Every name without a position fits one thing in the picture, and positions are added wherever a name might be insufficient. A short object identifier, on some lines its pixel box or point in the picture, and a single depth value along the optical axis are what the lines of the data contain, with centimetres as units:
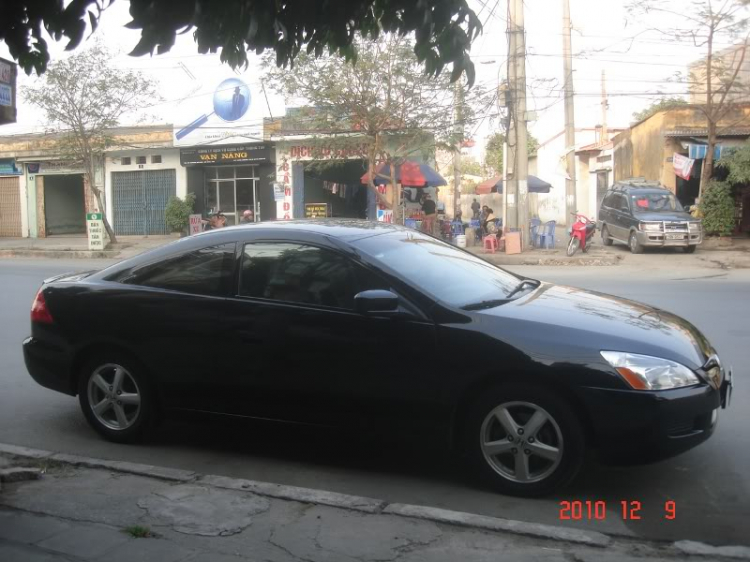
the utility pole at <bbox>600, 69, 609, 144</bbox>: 3905
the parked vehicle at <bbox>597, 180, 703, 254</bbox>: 2128
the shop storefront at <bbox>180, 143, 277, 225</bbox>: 2966
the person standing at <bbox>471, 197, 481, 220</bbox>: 3328
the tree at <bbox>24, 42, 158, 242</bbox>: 2462
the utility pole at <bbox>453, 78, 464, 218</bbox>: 2269
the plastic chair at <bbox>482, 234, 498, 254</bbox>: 2255
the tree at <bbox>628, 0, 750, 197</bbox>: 2166
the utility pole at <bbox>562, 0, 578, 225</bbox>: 2438
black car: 420
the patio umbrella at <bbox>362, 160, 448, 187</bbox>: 2558
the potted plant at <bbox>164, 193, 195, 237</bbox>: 3000
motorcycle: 2152
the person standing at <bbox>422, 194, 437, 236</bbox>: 2503
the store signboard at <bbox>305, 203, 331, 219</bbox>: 2840
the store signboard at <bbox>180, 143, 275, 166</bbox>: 2935
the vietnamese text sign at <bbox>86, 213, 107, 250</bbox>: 2564
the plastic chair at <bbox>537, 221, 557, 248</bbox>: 2373
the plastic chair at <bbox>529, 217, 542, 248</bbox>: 2419
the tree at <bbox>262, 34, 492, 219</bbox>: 2203
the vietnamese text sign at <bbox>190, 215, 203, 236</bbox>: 2720
